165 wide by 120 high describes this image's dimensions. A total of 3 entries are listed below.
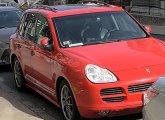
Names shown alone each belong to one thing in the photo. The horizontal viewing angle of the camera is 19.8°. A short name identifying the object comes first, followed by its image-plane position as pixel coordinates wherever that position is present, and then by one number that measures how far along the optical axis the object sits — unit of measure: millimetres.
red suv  6133
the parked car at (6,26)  12000
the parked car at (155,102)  3922
